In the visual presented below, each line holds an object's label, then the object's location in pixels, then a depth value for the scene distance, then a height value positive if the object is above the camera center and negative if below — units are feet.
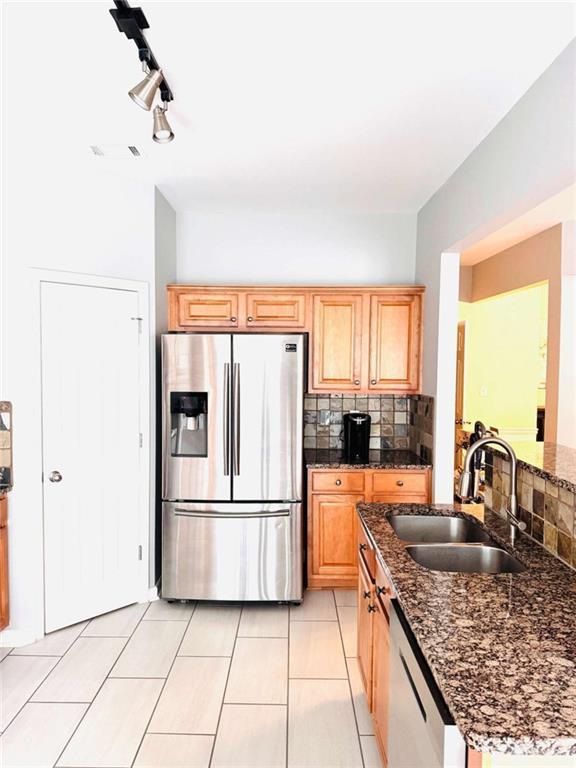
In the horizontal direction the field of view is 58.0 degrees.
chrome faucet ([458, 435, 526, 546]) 6.46 -1.38
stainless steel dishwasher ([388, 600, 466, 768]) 3.70 -2.83
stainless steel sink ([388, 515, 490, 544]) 7.82 -2.39
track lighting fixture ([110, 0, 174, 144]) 5.45 +3.67
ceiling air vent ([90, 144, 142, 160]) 9.39 +4.00
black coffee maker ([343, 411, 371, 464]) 12.58 -1.66
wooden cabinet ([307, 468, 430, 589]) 11.90 -2.98
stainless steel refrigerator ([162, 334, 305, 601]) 11.07 -2.08
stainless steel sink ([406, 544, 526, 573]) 6.72 -2.42
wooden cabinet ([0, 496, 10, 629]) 9.66 -3.75
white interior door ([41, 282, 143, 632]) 10.11 -1.69
